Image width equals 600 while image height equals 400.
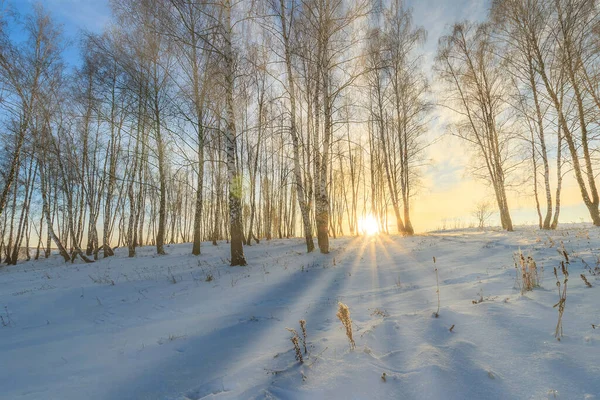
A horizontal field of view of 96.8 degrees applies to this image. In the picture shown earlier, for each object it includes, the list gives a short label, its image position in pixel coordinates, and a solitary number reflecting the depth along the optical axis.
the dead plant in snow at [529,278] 3.15
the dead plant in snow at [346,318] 2.36
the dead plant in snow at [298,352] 2.27
